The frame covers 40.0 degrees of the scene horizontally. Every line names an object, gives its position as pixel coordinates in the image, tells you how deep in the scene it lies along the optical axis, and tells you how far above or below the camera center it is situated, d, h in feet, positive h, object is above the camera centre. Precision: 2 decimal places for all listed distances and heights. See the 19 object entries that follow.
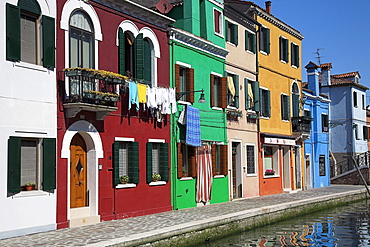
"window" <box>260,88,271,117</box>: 87.76 +8.97
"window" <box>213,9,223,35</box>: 72.64 +19.25
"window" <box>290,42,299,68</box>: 101.91 +20.20
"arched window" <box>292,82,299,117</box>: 99.76 +9.94
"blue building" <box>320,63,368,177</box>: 144.56 +10.32
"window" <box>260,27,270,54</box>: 88.18 +20.09
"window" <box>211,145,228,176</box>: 71.82 -0.55
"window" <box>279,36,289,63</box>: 96.37 +20.13
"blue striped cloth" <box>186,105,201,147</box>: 62.74 +3.63
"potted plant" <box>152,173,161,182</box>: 57.45 -2.37
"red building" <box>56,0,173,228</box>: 45.44 +4.23
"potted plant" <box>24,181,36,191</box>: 41.63 -2.30
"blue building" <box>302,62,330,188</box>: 107.96 +4.01
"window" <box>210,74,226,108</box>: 71.92 +9.10
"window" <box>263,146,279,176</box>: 89.66 -0.74
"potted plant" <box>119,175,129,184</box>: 52.42 -2.32
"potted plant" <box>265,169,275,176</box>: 88.43 -3.08
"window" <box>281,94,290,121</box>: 95.14 +8.77
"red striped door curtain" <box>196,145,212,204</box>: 65.72 -2.42
